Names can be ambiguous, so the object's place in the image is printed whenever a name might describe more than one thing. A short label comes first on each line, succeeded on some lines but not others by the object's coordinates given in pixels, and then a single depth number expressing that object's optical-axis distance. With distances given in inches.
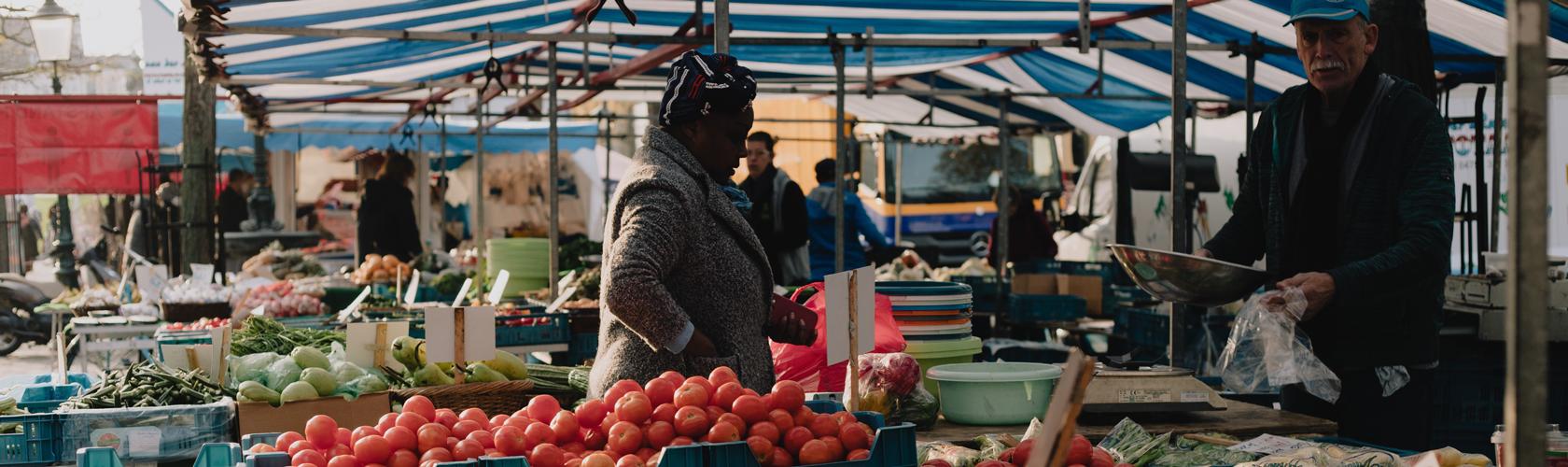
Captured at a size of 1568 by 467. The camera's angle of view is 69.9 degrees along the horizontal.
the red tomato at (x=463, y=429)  83.6
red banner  379.9
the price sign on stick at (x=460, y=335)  115.6
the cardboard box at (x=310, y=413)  127.8
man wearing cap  106.7
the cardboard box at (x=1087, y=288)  332.5
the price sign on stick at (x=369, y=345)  152.6
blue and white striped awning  254.1
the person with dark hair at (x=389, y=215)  370.3
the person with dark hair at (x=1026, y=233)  408.2
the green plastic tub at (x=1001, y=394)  117.8
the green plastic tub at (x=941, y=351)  135.9
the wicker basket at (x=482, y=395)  136.0
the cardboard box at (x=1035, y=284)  337.4
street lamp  426.3
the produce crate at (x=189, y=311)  250.2
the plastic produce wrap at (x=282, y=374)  137.8
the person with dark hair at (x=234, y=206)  561.9
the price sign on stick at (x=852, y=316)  95.2
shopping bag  126.0
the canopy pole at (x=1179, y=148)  149.6
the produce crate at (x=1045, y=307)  312.8
